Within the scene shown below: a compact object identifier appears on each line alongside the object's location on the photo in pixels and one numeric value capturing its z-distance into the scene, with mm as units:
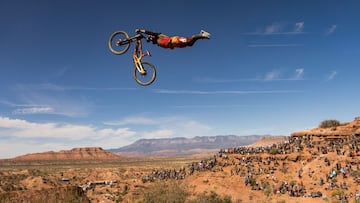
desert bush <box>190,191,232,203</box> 27234
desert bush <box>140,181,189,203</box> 26025
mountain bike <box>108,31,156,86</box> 10992
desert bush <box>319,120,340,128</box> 58981
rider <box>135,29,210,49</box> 9045
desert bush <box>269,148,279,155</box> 46184
